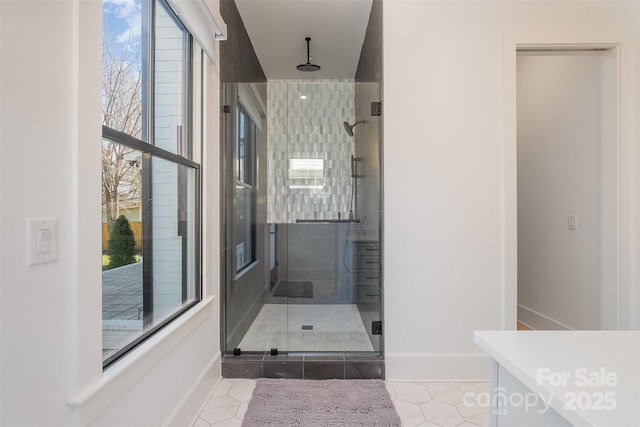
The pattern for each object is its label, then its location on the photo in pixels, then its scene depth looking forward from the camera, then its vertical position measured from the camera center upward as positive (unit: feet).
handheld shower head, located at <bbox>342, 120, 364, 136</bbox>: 9.37 +2.40
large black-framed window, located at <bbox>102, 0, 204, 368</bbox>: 3.99 +0.61
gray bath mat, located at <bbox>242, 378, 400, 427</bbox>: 5.81 -3.53
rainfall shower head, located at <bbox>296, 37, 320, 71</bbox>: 11.28 +4.99
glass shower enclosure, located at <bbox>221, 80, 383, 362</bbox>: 8.75 +0.18
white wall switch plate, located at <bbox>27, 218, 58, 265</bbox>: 2.62 -0.20
